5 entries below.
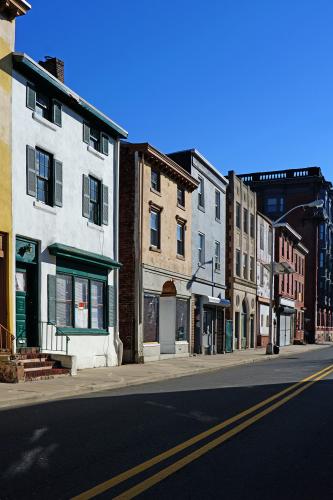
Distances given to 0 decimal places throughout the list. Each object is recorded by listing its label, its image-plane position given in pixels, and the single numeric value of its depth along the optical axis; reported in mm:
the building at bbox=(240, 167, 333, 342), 70688
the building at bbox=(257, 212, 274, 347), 47312
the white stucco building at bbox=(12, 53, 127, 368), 18344
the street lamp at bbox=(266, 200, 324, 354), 35594
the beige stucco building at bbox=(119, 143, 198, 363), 25547
